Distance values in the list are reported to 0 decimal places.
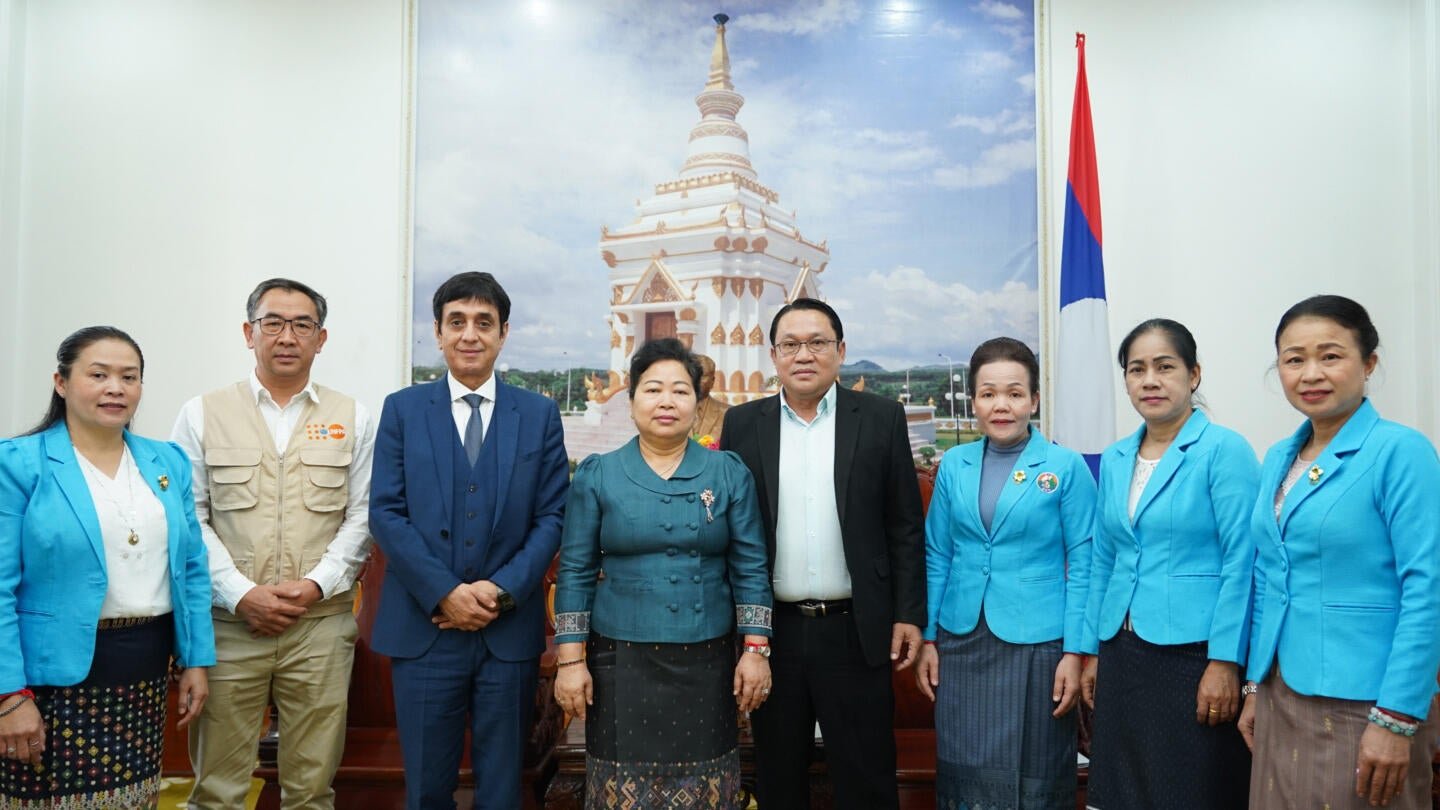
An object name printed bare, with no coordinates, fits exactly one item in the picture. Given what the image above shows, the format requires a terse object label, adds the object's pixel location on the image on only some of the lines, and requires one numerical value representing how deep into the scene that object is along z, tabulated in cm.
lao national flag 377
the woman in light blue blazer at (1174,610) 192
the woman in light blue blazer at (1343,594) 162
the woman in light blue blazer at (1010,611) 213
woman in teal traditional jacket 204
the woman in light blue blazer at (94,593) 195
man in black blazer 221
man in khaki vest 231
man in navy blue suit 214
